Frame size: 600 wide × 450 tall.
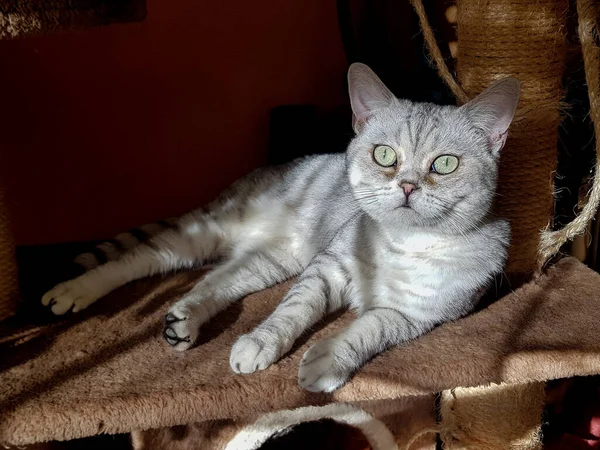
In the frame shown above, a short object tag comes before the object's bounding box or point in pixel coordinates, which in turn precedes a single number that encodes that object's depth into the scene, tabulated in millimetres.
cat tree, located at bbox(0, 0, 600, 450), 360
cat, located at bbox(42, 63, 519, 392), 390
